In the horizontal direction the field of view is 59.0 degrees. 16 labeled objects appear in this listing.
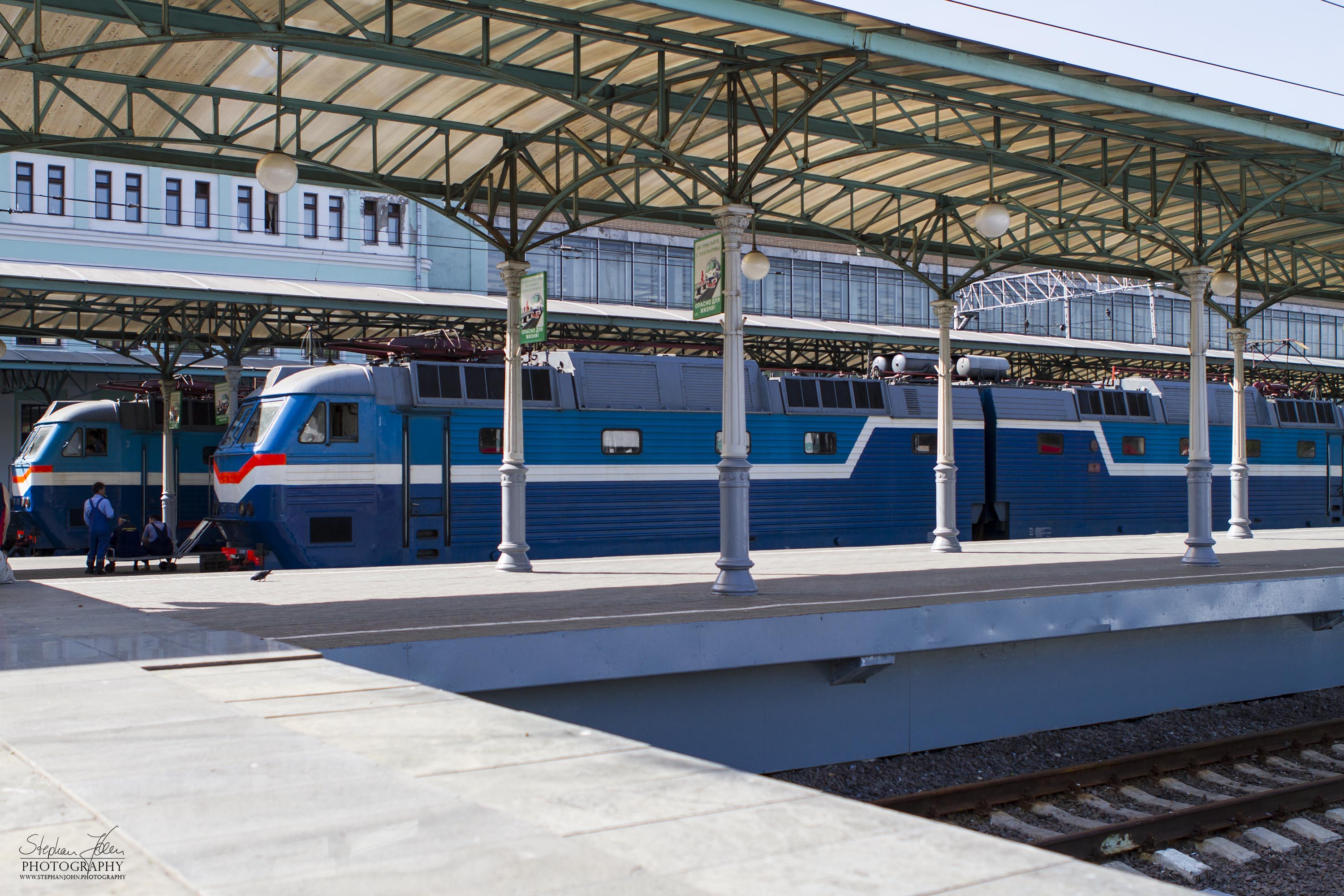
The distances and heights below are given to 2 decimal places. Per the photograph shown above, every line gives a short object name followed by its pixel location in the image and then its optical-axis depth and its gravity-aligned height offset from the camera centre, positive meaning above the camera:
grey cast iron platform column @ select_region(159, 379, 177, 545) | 24.27 -0.57
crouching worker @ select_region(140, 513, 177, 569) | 20.30 -1.37
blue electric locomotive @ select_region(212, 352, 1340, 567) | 18.20 -0.03
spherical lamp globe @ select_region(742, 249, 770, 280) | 17.00 +2.79
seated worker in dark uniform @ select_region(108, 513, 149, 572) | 20.38 -1.45
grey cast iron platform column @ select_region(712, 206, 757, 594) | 12.67 +0.07
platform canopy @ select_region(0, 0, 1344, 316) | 12.16 +4.35
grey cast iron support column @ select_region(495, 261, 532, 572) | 16.02 +0.02
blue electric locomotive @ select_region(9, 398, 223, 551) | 24.92 -0.04
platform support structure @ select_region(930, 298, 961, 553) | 19.28 -0.31
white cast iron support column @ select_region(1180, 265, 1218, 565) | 16.77 +0.06
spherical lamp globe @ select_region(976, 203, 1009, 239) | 15.44 +3.09
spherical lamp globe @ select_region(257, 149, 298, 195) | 12.61 +3.09
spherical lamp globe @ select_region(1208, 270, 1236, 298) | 20.08 +2.93
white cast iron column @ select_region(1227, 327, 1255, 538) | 22.30 +0.02
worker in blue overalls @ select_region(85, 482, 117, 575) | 18.97 -0.98
